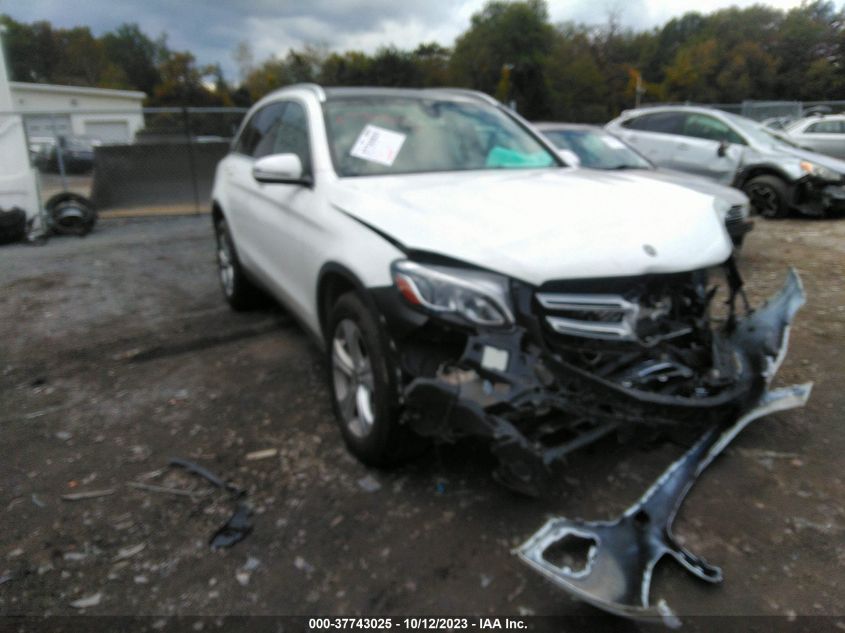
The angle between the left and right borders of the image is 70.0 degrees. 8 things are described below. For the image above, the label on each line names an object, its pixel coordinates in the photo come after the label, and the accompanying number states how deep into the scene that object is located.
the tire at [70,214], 9.72
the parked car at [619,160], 5.97
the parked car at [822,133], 13.08
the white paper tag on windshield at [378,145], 3.41
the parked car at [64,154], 10.14
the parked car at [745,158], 8.50
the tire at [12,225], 8.99
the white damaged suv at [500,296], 2.22
